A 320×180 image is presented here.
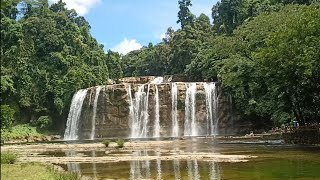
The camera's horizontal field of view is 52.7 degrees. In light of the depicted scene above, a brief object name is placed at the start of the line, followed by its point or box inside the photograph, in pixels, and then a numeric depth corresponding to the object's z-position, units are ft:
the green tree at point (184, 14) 233.81
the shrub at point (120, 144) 76.14
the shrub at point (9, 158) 42.64
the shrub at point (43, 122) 142.29
